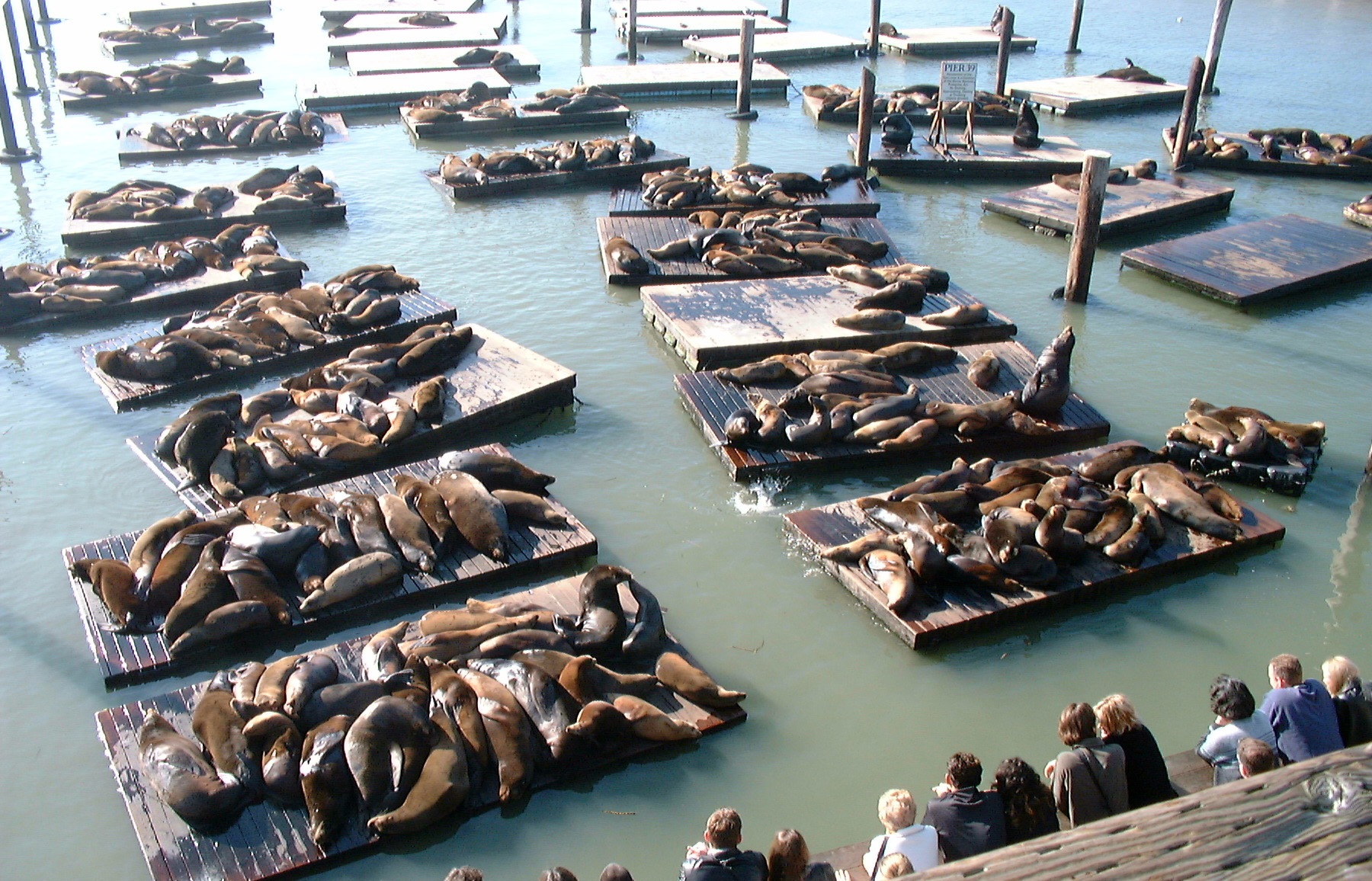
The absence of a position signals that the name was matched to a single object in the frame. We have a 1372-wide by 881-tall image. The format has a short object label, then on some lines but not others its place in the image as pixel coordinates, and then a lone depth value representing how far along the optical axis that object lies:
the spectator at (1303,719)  5.11
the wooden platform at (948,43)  30.22
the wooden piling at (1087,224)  12.63
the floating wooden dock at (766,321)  11.07
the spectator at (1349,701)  5.27
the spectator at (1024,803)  4.75
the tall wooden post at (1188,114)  17.89
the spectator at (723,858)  4.36
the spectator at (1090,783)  4.82
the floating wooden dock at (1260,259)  13.20
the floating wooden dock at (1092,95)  23.47
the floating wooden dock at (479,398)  9.06
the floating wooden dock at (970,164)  18.41
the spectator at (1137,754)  5.00
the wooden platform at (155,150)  18.58
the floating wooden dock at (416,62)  25.77
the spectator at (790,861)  4.56
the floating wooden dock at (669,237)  13.24
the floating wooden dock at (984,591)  7.06
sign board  17.92
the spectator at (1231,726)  5.32
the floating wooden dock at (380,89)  22.80
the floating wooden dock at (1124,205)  15.64
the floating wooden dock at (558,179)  16.69
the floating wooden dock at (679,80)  24.38
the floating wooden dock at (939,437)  9.11
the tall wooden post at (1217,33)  20.47
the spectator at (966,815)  4.64
